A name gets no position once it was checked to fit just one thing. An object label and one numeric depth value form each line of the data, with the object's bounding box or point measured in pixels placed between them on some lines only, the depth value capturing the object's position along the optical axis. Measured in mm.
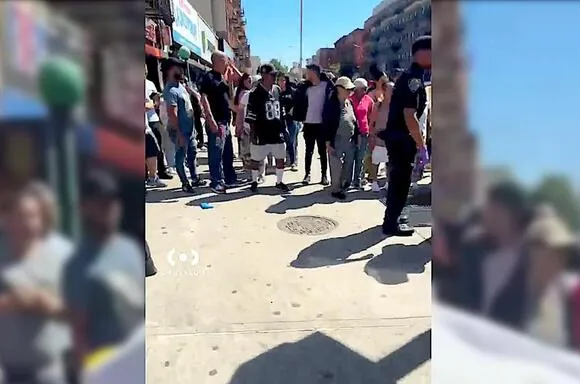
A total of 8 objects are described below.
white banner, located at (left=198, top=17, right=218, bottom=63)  24041
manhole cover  5371
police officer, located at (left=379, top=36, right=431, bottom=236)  4188
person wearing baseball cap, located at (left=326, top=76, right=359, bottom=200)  6543
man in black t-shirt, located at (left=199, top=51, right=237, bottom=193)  6781
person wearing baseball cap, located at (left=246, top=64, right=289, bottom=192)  6793
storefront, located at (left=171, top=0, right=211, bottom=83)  17159
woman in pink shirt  6996
